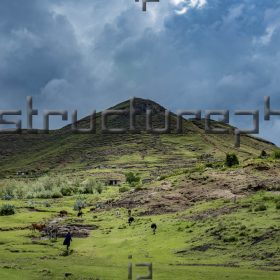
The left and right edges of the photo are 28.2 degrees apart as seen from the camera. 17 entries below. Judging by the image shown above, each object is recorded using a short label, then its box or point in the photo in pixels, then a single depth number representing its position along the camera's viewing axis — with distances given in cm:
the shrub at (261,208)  5591
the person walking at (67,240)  4789
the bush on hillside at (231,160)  10164
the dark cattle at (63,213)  7688
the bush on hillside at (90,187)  12275
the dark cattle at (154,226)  5472
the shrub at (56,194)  11424
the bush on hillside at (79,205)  8481
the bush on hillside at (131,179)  15250
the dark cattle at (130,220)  6327
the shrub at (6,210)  7338
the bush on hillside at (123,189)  11131
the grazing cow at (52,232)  5609
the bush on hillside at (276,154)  9116
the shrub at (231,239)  4619
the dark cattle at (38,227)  6028
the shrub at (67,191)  11988
